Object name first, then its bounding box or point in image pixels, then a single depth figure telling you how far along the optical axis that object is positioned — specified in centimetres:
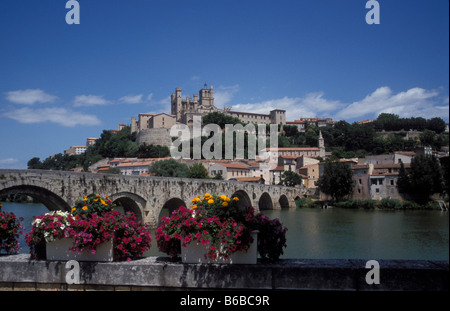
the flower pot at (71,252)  479
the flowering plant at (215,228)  448
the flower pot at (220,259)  453
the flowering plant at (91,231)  475
